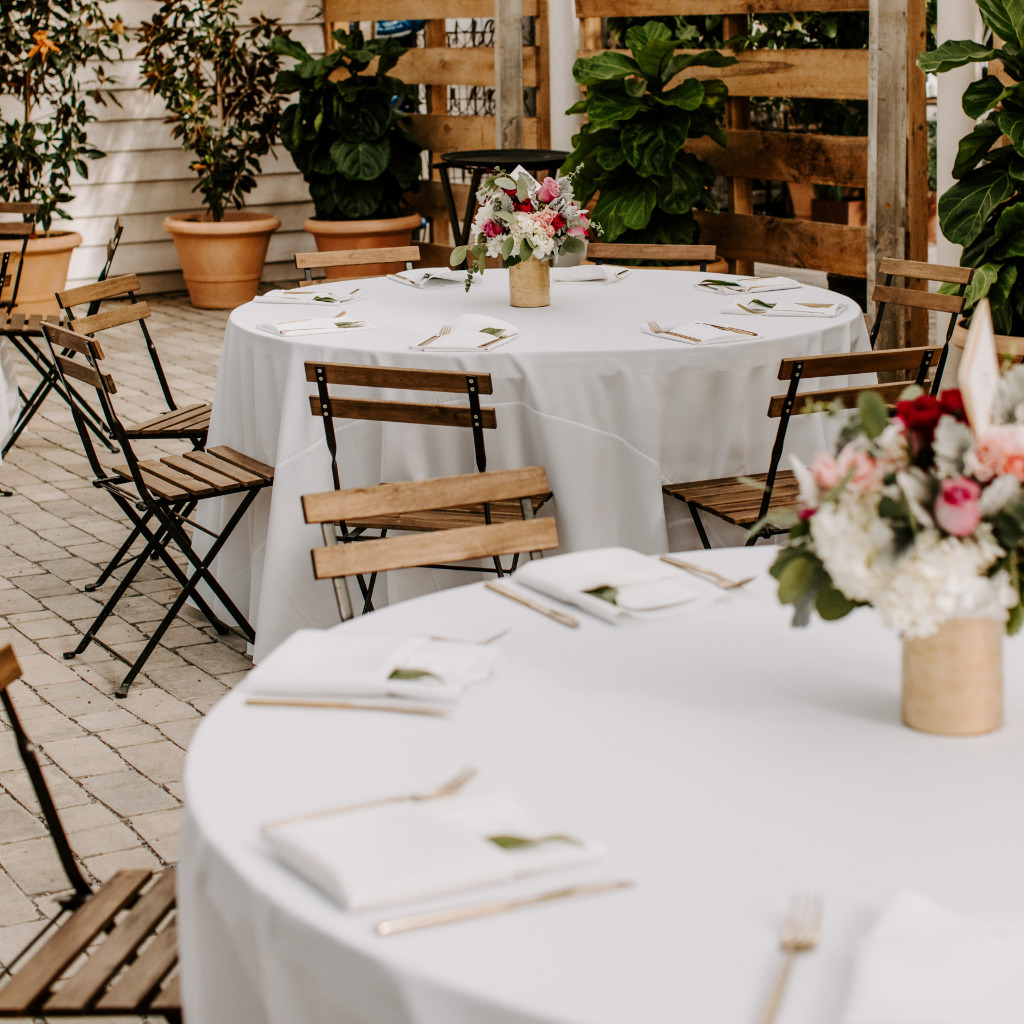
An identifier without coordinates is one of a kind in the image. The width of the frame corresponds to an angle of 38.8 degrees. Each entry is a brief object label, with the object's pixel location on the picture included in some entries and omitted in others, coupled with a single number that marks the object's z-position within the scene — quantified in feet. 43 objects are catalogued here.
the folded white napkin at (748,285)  16.94
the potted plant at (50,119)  29.86
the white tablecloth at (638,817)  4.57
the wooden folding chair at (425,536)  8.43
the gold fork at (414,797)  5.41
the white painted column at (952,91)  20.75
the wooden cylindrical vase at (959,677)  5.93
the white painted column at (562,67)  27.81
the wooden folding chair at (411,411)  12.27
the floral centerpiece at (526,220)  15.31
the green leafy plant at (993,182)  17.43
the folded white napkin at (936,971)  4.17
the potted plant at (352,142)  30.76
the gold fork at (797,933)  4.39
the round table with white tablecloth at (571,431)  13.53
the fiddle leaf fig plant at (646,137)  23.39
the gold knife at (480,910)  4.76
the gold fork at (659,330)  13.98
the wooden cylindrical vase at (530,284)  15.93
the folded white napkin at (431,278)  17.85
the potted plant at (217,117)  31.94
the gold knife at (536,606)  7.43
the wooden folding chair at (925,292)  16.32
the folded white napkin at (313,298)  16.72
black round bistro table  25.67
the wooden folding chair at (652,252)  19.13
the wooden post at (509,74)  28.50
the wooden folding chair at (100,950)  6.15
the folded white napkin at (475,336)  13.71
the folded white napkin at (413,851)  4.92
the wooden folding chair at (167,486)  13.51
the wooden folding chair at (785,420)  12.29
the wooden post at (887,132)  21.02
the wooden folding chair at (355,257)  18.89
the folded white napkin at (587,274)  18.02
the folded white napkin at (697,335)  13.89
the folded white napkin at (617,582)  7.50
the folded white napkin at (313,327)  14.65
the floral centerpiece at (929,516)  5.43
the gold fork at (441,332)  13.97
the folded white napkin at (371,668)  6.52
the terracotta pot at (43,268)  30.01
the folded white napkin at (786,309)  15.25
